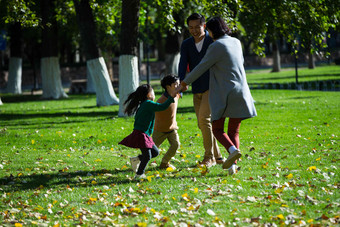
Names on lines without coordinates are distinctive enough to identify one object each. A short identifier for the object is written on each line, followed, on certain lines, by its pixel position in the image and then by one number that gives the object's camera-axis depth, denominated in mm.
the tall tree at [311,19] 25827
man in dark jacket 12087
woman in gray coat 10848
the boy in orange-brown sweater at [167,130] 12085
